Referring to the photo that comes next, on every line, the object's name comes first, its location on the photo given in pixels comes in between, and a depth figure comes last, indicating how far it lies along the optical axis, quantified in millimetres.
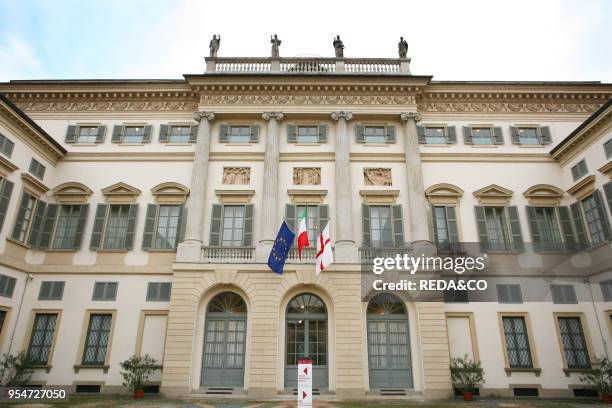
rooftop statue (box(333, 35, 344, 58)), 20938
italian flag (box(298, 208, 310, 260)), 15188
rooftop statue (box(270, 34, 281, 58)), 20703
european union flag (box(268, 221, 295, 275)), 15383
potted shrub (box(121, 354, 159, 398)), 15336
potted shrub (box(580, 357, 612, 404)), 14781
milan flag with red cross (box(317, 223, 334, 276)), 14828
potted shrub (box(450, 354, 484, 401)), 15398
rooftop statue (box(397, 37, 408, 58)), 20906
